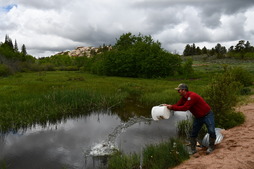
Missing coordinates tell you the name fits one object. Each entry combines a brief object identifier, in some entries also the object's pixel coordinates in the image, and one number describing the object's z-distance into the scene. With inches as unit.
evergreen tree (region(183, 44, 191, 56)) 4682.6
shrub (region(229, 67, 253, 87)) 784.8
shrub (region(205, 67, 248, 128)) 307.1
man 200.2
